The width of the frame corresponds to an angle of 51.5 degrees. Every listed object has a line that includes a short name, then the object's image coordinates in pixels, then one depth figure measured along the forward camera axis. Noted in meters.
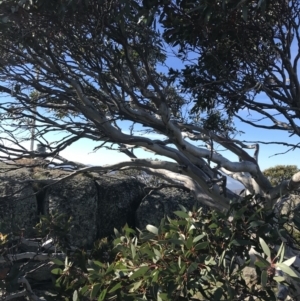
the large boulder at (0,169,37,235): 6.49
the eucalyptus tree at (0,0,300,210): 3.65
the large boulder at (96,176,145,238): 7.26
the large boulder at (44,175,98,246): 6.85
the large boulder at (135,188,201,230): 7.33
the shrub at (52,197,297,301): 2.14
